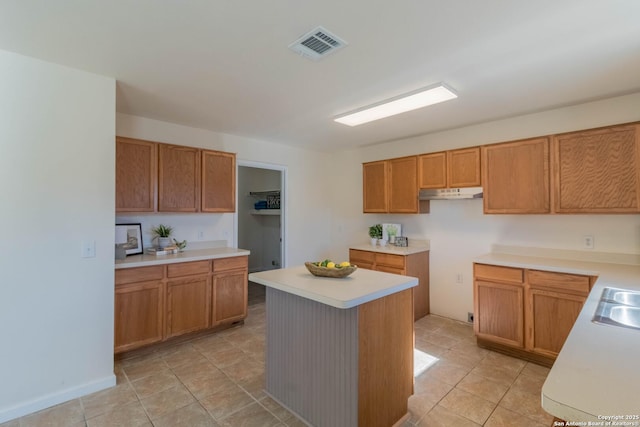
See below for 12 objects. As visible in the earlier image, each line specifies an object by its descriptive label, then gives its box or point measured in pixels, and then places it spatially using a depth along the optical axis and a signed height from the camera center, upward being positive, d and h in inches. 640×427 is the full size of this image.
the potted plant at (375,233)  178.2 -10.8
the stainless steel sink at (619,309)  56.2 -19.9
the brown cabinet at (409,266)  150.6 -26.5
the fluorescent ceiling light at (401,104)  102.0 +41.3
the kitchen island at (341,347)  69.4 -33.6
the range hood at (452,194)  136.3 +10.0
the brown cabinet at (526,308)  103.8 -34.8
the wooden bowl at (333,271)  84.5 -15.8
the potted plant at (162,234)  137.2 -8.4
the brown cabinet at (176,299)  111.4 -34.3
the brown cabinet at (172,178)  120.4 +16.8
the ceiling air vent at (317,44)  72.4 +43.2
